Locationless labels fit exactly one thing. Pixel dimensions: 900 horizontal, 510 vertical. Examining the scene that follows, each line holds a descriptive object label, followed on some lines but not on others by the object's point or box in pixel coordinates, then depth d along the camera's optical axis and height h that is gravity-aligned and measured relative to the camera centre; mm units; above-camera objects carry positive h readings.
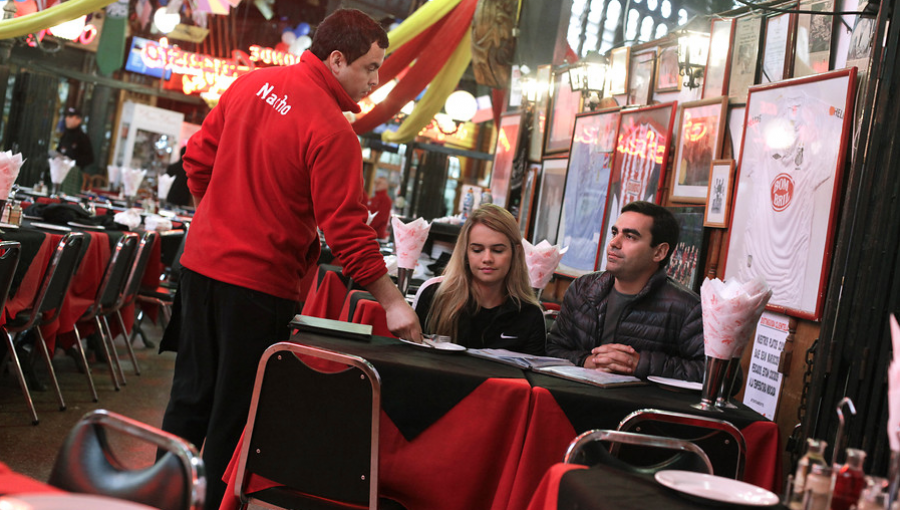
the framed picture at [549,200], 6941 +463
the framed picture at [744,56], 4418 +1201
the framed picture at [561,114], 6980 +1196
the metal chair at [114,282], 5055 -580
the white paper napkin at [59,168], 9023 +94
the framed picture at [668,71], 5328 +1282
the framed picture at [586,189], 6055 +530
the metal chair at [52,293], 4184 -590
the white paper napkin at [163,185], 10109 +98
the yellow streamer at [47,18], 5364 +1006
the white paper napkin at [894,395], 1168 -113
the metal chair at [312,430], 2105 -521
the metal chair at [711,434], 2211 -409
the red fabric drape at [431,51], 7727 +1665
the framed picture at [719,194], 4430 +464
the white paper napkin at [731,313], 2367 -74
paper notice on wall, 3951 -350
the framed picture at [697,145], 4621 +746
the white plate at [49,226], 4982 -300
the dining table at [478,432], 2271 -478
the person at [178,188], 10445 +99
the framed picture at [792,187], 3670 +492
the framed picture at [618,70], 5953 +1377
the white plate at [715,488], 1452 -358
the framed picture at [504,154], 8320 +931
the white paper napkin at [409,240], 3855 -29
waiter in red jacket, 2557 -67
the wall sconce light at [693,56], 4887 +1272
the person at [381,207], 12241 +321
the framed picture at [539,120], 7621 +1196
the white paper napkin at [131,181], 9422 +85
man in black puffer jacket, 3100 -136
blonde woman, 3271 -191
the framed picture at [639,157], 5227 +718
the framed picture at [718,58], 4648 +1229
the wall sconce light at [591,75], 6242 +1360
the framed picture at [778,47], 4133 +1198
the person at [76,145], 12305 +504
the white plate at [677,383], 2639 -326
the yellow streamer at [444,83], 8289 +1503
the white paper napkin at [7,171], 4156 -12
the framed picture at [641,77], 5672 +1298
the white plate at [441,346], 2671 -334
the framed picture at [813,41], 3875 +1174
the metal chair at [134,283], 5395 -601
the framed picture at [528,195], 7602 +516
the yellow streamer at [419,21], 7168 +1782
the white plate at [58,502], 955 -370
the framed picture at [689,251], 4578 +150
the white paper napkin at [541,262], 4121 -32
